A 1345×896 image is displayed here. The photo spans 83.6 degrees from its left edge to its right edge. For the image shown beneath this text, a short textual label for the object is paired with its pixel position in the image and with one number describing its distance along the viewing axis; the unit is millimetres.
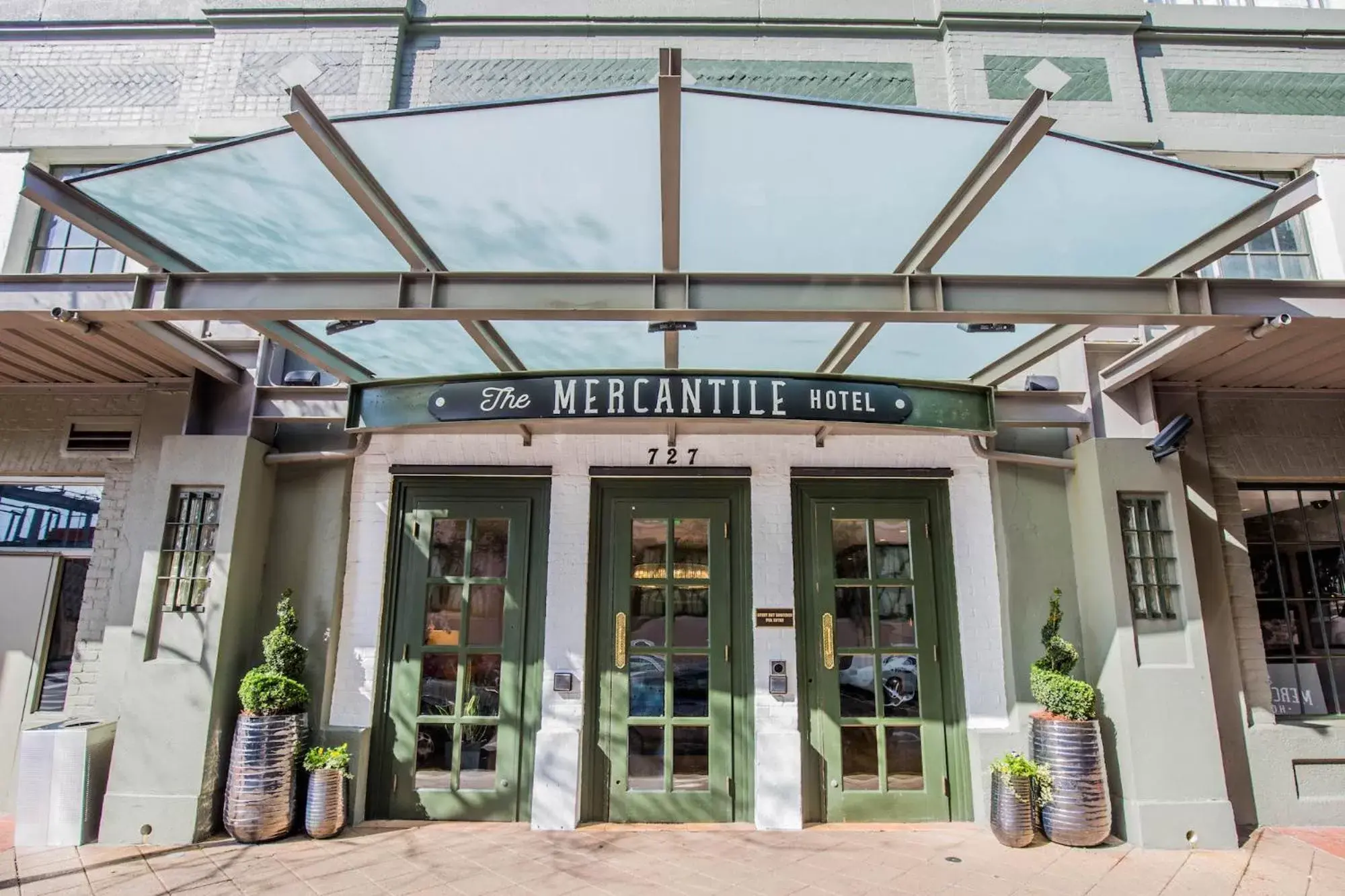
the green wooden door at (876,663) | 5270
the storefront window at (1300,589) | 5449
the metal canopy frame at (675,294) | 3559
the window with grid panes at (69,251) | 6160
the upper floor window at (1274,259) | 6215
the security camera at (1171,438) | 5016
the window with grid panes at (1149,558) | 5035
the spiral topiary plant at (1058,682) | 4777
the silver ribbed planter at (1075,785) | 4621
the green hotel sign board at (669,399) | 3729
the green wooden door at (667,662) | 5281
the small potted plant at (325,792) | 4836
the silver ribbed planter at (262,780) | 4715
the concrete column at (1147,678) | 4684
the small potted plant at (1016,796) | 4664
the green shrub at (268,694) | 4863
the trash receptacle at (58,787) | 4660
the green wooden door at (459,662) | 5312
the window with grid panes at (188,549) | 5082
